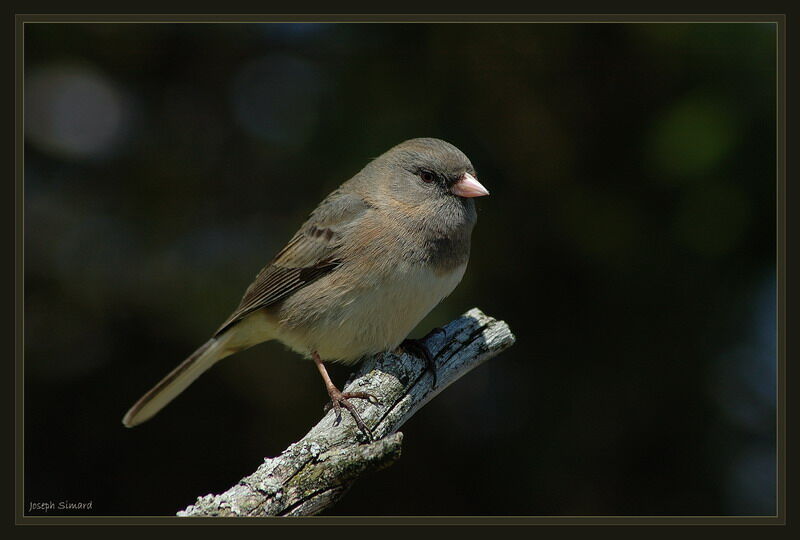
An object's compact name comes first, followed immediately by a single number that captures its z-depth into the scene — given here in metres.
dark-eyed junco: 6.05
